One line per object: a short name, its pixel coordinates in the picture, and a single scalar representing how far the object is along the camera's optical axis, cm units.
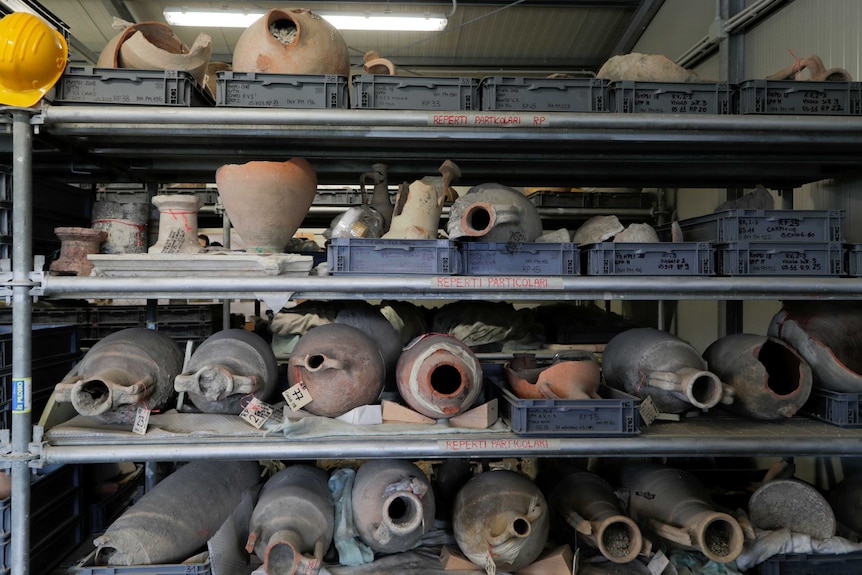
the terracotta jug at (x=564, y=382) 238
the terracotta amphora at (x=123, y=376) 215
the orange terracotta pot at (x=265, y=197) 248
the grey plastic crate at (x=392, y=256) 234
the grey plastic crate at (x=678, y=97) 244
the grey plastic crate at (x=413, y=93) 235
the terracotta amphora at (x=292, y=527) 211
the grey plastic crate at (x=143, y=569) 214
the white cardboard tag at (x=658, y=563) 235
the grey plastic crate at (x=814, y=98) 245
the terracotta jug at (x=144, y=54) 248
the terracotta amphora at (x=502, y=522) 222
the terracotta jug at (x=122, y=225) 262
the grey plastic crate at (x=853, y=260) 242
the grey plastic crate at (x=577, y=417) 229
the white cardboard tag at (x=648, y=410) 243
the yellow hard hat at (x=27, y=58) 207
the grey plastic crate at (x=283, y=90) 232
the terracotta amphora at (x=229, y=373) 226
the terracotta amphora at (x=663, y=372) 230
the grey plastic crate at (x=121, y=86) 229
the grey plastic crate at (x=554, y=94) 241
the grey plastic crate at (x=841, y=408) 244
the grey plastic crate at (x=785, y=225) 243
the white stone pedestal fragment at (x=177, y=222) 252
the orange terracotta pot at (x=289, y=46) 243
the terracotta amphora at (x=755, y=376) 244
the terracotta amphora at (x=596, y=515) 223
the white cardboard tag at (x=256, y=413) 233
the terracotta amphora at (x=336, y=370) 232
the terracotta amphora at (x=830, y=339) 246
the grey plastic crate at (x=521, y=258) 239
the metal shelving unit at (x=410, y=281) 219
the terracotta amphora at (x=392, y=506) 222
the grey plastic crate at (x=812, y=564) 240
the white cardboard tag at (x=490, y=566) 222
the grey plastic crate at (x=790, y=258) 240
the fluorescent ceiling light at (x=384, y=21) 508
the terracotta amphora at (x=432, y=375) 230
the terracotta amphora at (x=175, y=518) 218
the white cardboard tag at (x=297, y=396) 232
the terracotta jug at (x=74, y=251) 244
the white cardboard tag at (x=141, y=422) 225
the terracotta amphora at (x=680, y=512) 222
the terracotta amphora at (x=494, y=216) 232
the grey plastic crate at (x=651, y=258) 238
